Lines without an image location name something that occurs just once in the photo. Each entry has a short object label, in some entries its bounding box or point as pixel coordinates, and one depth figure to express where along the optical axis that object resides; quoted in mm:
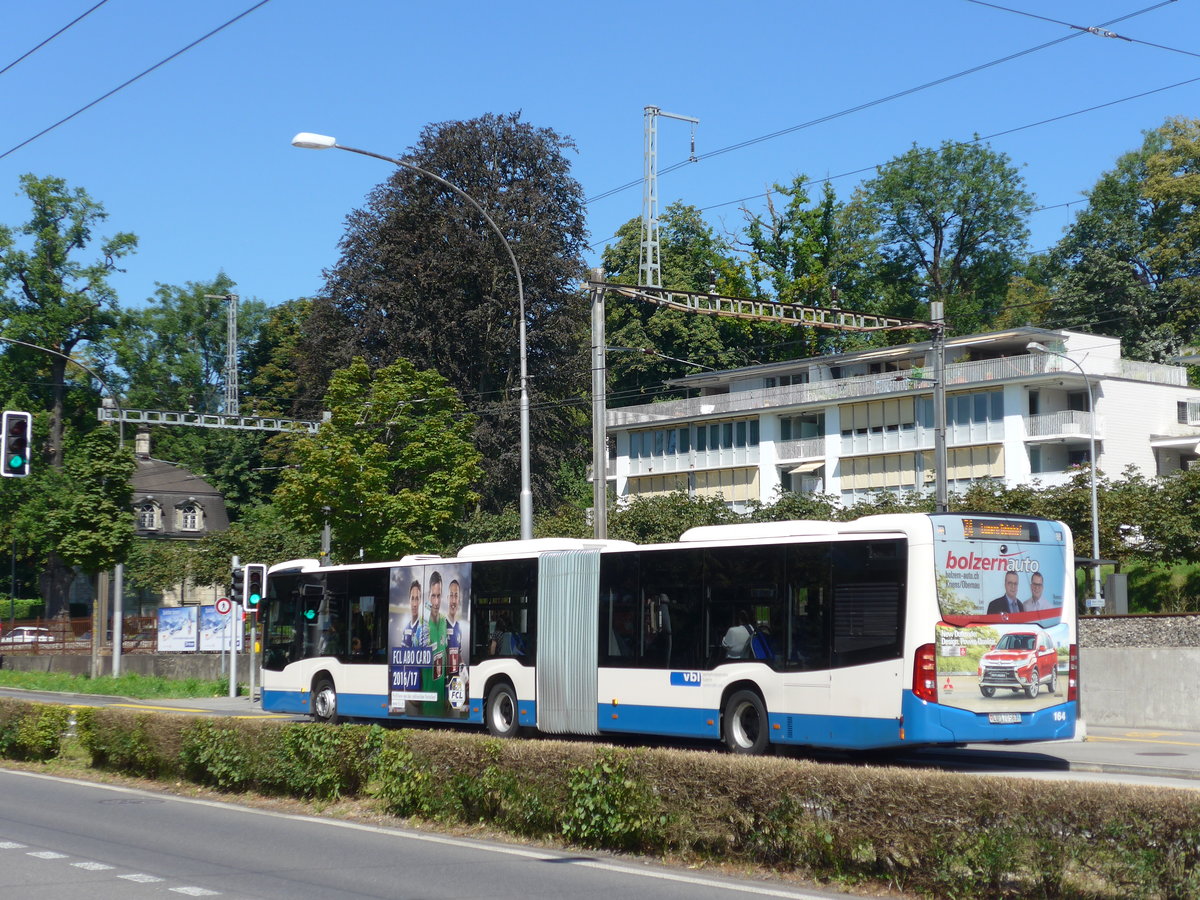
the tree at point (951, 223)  78438
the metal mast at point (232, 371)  53572
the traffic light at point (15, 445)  22375
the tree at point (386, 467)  41219
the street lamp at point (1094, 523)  45594
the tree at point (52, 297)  68875
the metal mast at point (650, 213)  30969
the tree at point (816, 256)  75750
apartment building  62000
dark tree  51938
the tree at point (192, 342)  93562
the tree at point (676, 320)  78062
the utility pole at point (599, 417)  26672
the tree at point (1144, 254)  72312
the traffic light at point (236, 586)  32562
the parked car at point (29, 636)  59719
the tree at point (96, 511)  40969
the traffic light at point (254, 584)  31344
